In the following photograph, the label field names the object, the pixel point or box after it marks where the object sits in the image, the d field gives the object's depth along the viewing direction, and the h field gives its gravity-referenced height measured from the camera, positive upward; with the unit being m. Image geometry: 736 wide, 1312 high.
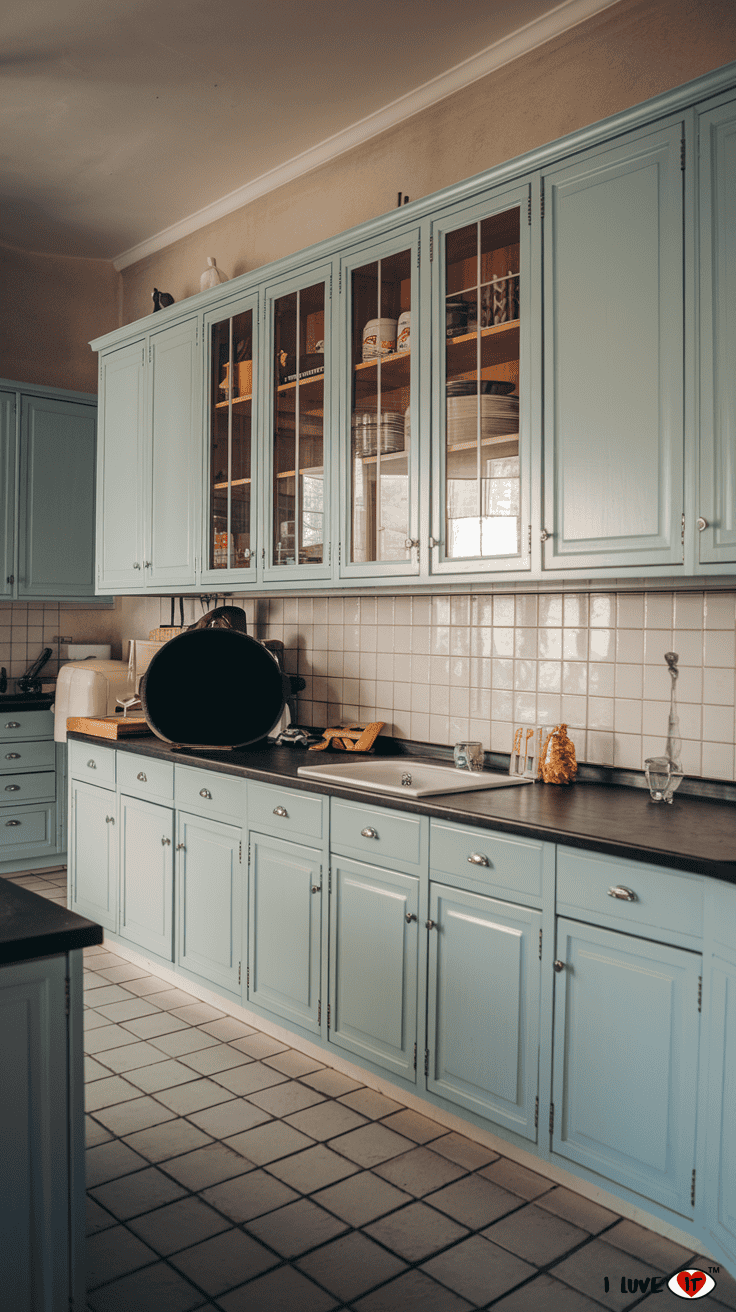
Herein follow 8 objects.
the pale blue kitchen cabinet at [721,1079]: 1.72 -0.84
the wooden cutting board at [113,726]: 3.65 -0.40
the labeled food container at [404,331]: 2.82 +0.92
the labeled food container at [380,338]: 2.88 +0.93
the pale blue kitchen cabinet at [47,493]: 4.75 +0.71
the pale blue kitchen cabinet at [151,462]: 3.75 +0.72
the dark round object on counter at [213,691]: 3.31 -0.22
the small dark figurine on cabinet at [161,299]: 4.25 +1.54
